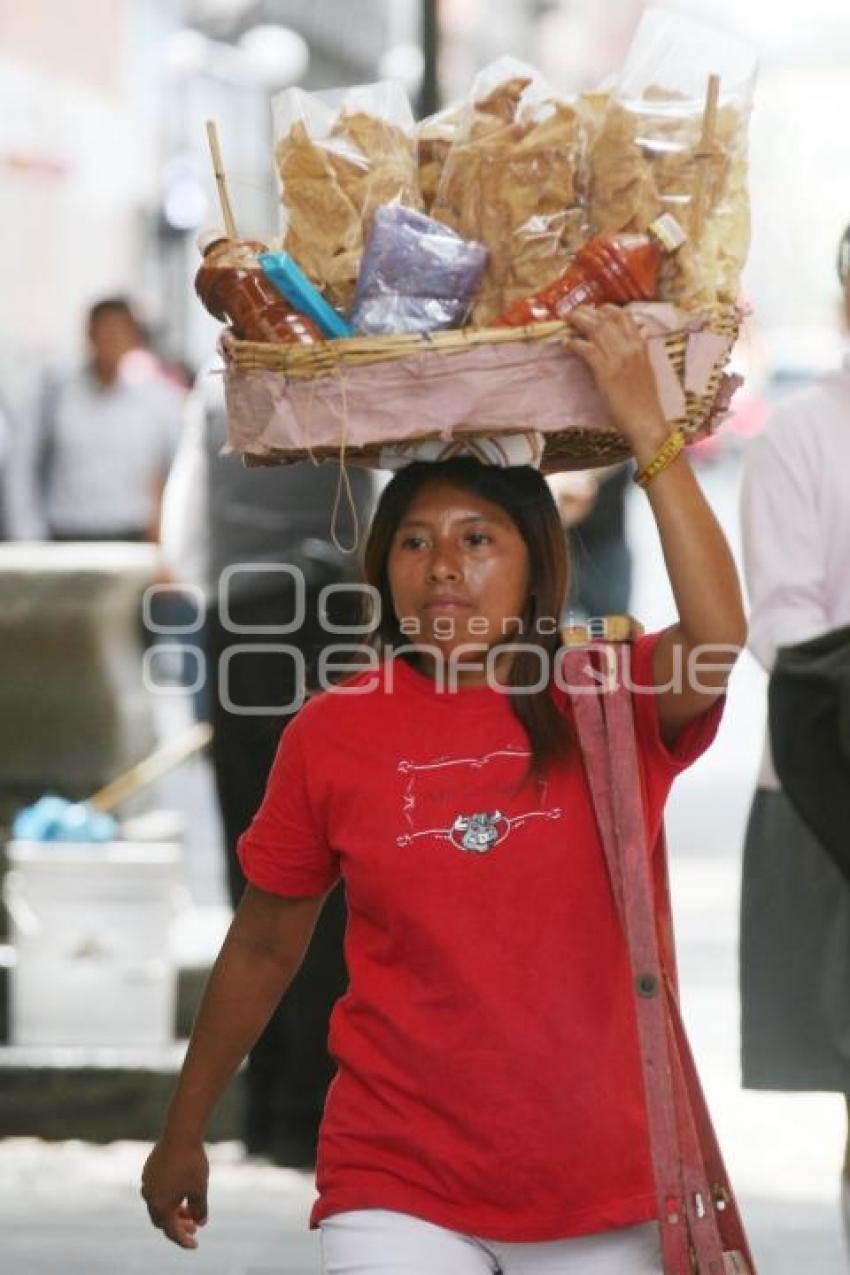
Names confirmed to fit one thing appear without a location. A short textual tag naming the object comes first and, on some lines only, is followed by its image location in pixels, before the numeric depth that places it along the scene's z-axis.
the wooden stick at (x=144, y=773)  14.71
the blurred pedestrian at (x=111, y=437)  20.67
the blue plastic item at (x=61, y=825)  13.20
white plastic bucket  12.69
